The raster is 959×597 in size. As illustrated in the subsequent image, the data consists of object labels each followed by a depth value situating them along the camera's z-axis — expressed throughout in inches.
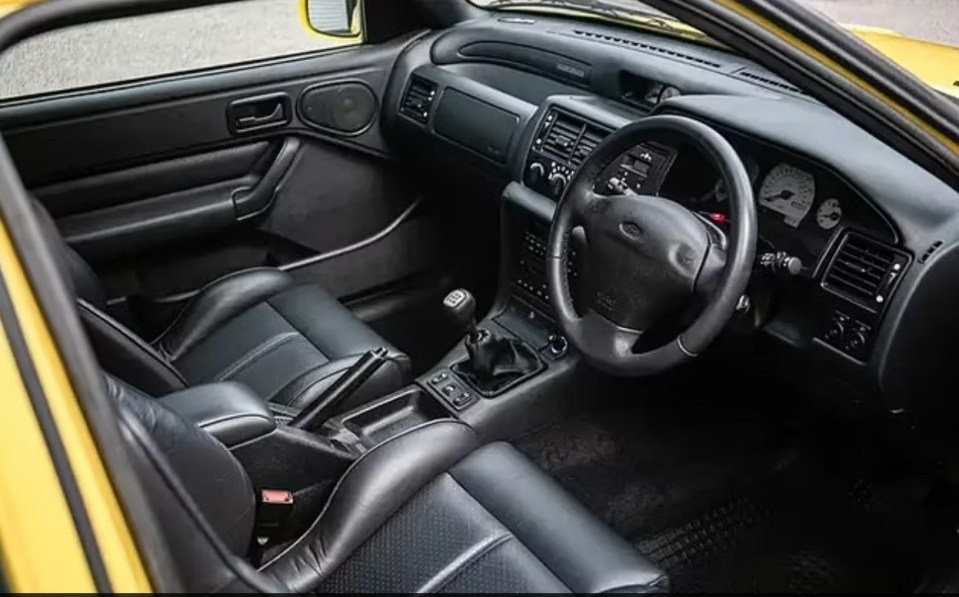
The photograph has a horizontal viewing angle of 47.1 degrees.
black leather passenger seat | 88.0
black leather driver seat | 54.6
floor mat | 86.7
